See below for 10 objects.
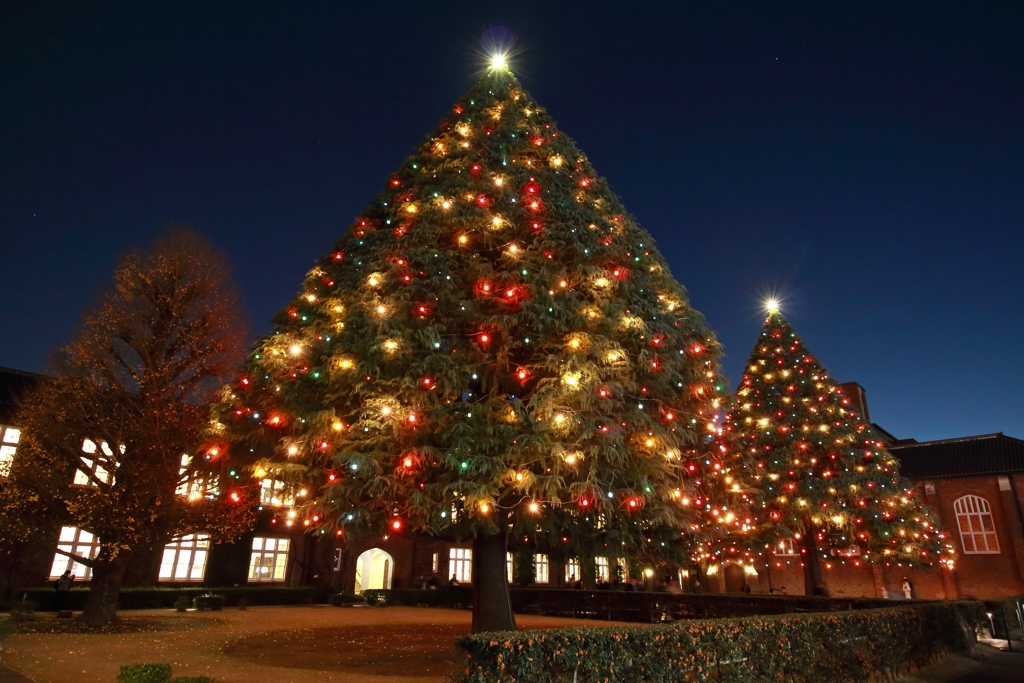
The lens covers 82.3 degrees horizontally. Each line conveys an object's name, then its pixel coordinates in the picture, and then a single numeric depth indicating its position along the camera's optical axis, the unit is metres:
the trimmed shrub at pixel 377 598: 27.16
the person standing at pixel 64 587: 19.39
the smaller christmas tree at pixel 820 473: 20.52
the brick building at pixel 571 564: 22.78
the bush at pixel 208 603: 21.38
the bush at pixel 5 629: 10.16
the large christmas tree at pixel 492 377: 9.45
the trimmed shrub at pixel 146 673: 5.95
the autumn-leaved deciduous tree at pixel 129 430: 15.02
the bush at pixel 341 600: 26.55
